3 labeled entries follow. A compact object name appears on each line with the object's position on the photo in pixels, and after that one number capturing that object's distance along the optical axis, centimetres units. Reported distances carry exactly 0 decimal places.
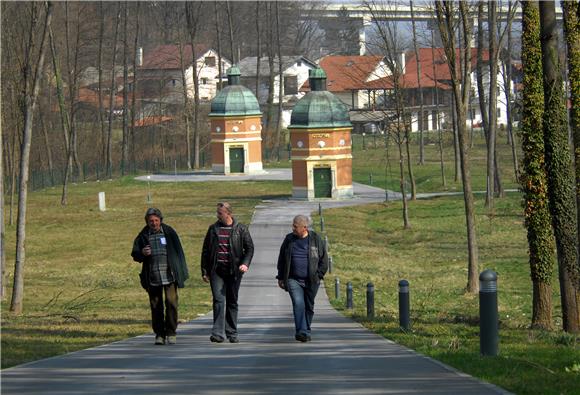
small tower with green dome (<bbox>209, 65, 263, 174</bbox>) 8056
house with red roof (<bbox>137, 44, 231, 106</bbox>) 11175
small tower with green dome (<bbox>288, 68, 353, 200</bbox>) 6394
